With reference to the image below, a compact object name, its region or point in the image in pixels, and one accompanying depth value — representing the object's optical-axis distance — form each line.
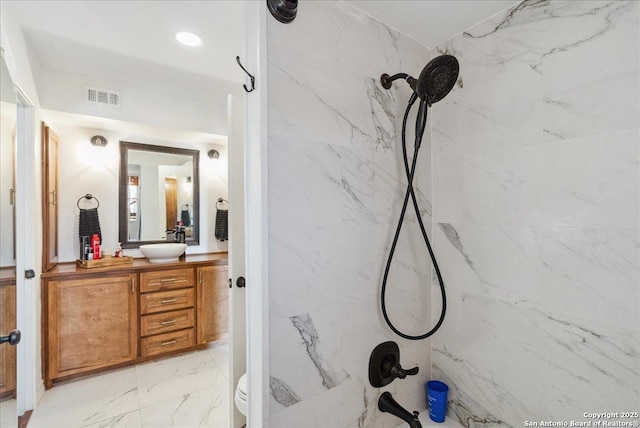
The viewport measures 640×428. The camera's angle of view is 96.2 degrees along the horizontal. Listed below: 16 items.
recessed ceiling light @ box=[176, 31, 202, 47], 1.97
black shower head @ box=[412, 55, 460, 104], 1.09
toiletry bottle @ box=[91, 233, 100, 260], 2.66
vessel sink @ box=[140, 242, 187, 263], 2.87
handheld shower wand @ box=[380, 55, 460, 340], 1.10
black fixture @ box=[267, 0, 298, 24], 0.99
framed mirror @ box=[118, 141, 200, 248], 3.06
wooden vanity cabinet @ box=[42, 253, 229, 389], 2.30
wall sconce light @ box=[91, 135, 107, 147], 2.87
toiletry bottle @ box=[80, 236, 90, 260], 2.67
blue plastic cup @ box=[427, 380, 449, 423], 1.40
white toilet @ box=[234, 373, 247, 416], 1.48
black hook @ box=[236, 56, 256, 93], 1.01
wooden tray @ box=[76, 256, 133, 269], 2.50
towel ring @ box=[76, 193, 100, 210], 2.85
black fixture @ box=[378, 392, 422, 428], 1.18
